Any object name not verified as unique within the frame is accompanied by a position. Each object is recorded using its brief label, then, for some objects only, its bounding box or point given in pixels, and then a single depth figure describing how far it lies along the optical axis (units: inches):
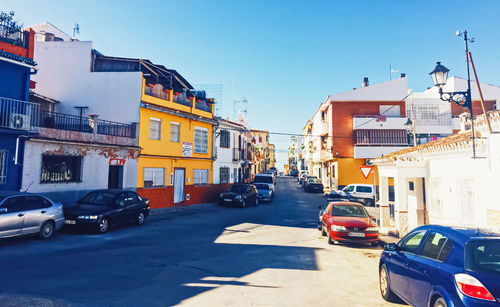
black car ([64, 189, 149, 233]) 448.5
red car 419.5
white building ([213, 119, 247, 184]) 1033.0
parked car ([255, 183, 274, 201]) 1013.2
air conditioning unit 463.7
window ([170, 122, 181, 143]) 812.6
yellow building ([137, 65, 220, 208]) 735.1
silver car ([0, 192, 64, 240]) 357.4
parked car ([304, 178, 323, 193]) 1401.3
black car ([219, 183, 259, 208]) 868.0
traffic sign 626.2
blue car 141.9
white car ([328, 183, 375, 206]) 991.6
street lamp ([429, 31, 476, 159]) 338.0
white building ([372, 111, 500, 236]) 319.0
